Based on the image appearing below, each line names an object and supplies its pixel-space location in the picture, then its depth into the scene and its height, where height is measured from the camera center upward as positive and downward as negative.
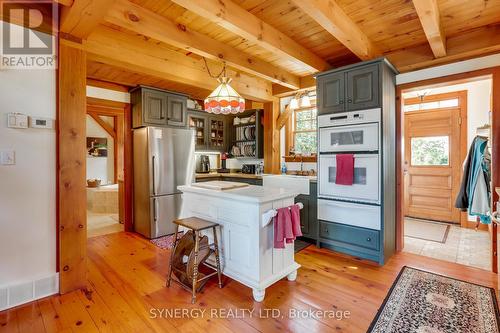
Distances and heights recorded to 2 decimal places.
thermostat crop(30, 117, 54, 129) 2.16 +0.38
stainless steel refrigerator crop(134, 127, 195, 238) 3.87 -0.15
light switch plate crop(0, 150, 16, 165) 2.04 +0.07
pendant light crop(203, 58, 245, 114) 2.61 +0.68
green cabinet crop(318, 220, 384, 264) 2.92 -0.92
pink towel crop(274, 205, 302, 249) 2.18 -0.55
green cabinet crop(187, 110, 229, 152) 4.97 +0.74
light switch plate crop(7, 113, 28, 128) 2.06 +0.38
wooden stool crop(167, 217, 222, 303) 2.22 -0.77
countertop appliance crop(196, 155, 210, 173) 5.16 +0.01
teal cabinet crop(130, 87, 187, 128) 3.90 +0.94
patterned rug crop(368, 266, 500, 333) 1.82 -1.16
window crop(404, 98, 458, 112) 4.48 +1.12
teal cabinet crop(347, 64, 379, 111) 2.87 +0.91
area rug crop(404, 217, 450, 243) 3.84 -1.08
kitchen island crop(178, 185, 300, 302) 2.16 -0.63
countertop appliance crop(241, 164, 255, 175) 5.03 -0.05
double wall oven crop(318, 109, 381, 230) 2.88 -0.03
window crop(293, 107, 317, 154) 4.45 +0.63
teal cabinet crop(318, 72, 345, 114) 3.13 +0.92
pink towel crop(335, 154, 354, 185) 3.00 -0.05
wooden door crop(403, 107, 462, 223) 4.46 +0.03
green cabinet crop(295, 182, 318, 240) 3.49 -0.69
